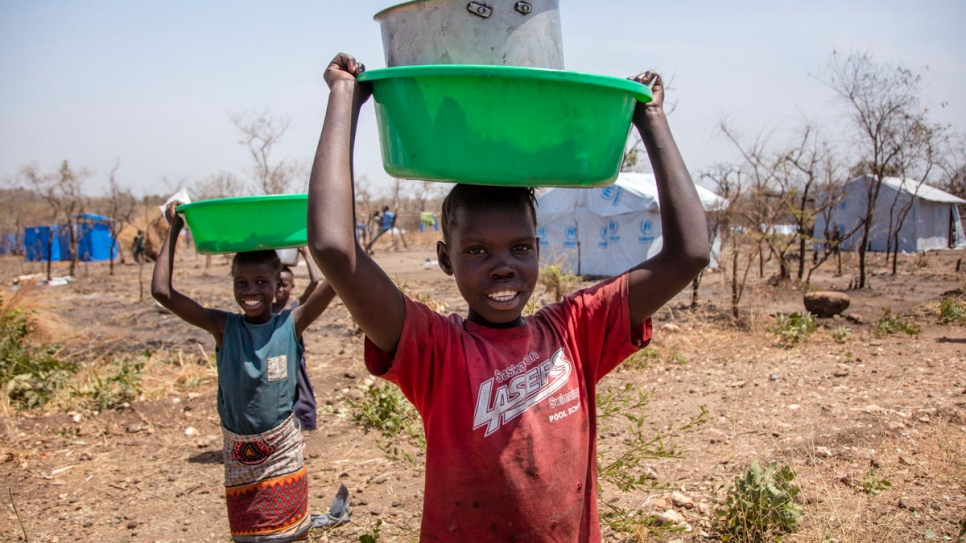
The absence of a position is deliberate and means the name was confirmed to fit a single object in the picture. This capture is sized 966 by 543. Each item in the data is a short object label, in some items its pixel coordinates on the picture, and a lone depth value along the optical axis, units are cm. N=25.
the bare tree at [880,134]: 1260
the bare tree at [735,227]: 847
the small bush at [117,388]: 530
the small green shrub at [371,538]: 221
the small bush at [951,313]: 789
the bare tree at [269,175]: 2220
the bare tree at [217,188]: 3778
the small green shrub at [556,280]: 783
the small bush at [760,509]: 260
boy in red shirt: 136
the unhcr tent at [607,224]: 1545
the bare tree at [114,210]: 2133
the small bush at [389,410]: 377
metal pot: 129
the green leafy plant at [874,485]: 292
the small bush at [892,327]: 714
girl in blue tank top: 261
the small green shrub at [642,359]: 601
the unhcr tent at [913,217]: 2272
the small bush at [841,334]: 700
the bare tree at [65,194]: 2114
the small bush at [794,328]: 691
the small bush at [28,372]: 535
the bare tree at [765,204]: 928
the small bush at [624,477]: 250
